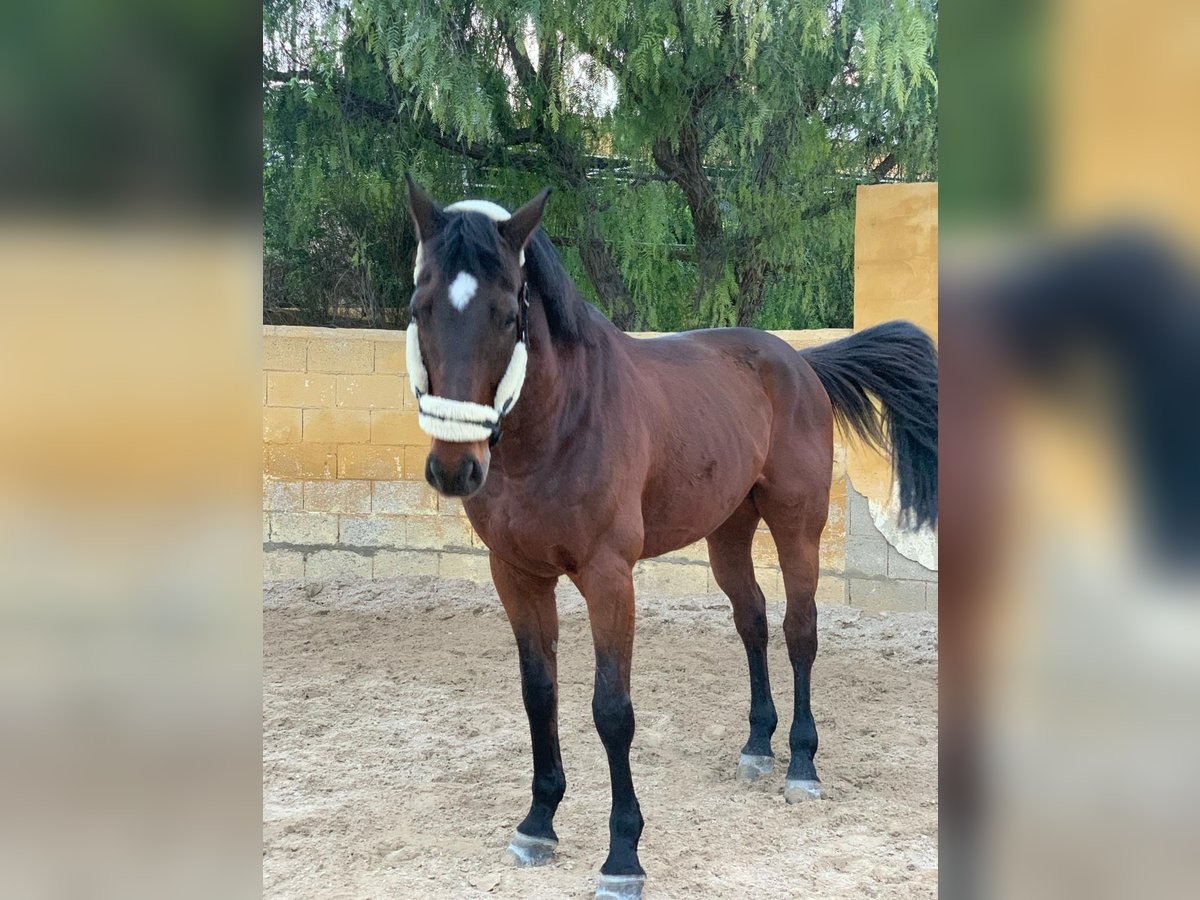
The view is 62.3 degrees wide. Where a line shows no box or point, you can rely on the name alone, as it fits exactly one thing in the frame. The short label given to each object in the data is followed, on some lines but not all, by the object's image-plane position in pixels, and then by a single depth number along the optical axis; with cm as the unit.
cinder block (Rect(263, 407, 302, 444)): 630
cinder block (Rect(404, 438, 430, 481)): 626
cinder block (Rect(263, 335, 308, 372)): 623
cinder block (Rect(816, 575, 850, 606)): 565
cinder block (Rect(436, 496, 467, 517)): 622
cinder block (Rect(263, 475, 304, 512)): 634
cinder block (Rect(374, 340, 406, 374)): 625
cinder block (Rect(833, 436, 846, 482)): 564
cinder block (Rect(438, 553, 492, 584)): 625
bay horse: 228
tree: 591
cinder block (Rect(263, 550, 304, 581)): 636
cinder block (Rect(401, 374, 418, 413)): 625
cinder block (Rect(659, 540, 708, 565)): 590
